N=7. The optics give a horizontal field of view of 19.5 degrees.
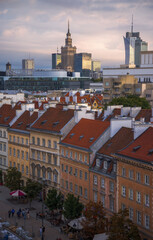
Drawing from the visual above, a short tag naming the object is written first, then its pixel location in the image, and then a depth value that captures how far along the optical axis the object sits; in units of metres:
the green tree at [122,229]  52.81
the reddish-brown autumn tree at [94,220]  59.69
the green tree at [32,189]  79.94
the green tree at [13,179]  87.19
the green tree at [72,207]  66.12
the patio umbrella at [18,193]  81.31
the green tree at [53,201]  72.62
